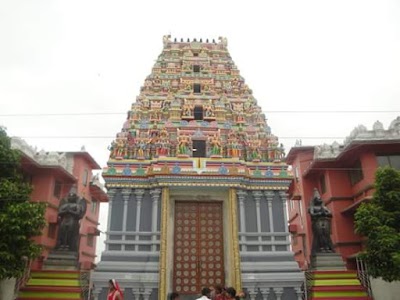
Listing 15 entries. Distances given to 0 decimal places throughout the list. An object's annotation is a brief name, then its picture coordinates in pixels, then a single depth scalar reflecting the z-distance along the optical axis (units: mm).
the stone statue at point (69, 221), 15297
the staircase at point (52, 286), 13328
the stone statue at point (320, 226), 15469
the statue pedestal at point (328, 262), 14667
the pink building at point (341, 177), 19031
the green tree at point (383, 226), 12453
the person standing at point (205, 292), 8326
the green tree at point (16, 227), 12344
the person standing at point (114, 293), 8543
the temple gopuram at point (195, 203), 15047
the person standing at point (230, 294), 8786
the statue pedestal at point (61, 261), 14422
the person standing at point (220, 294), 8961
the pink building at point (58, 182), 20906
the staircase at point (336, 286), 13805
